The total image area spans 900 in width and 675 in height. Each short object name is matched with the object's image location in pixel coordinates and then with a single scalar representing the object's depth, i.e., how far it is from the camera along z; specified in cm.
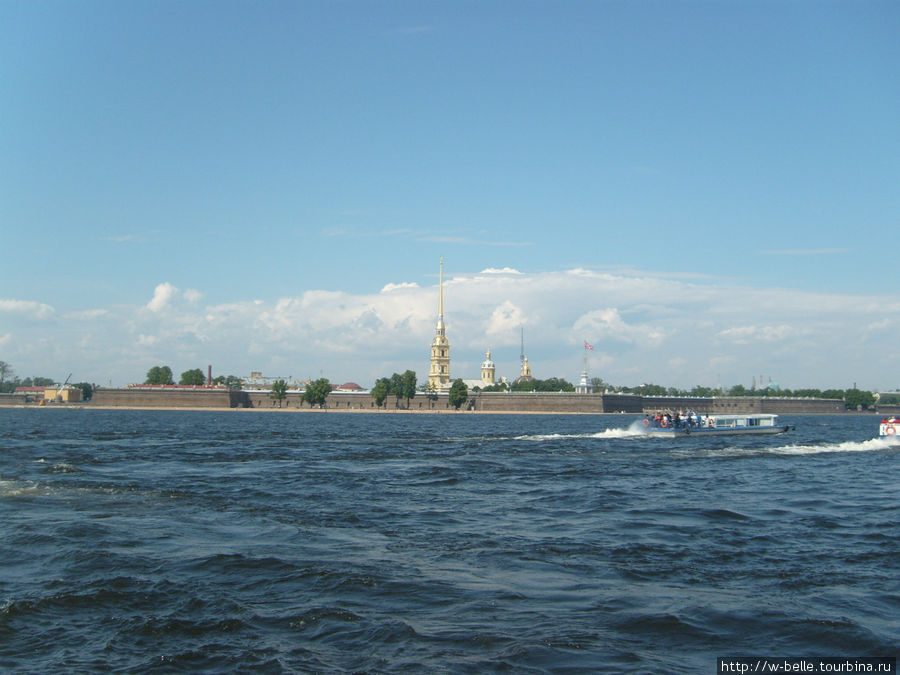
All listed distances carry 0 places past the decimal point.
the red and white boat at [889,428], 5106
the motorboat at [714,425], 5478
